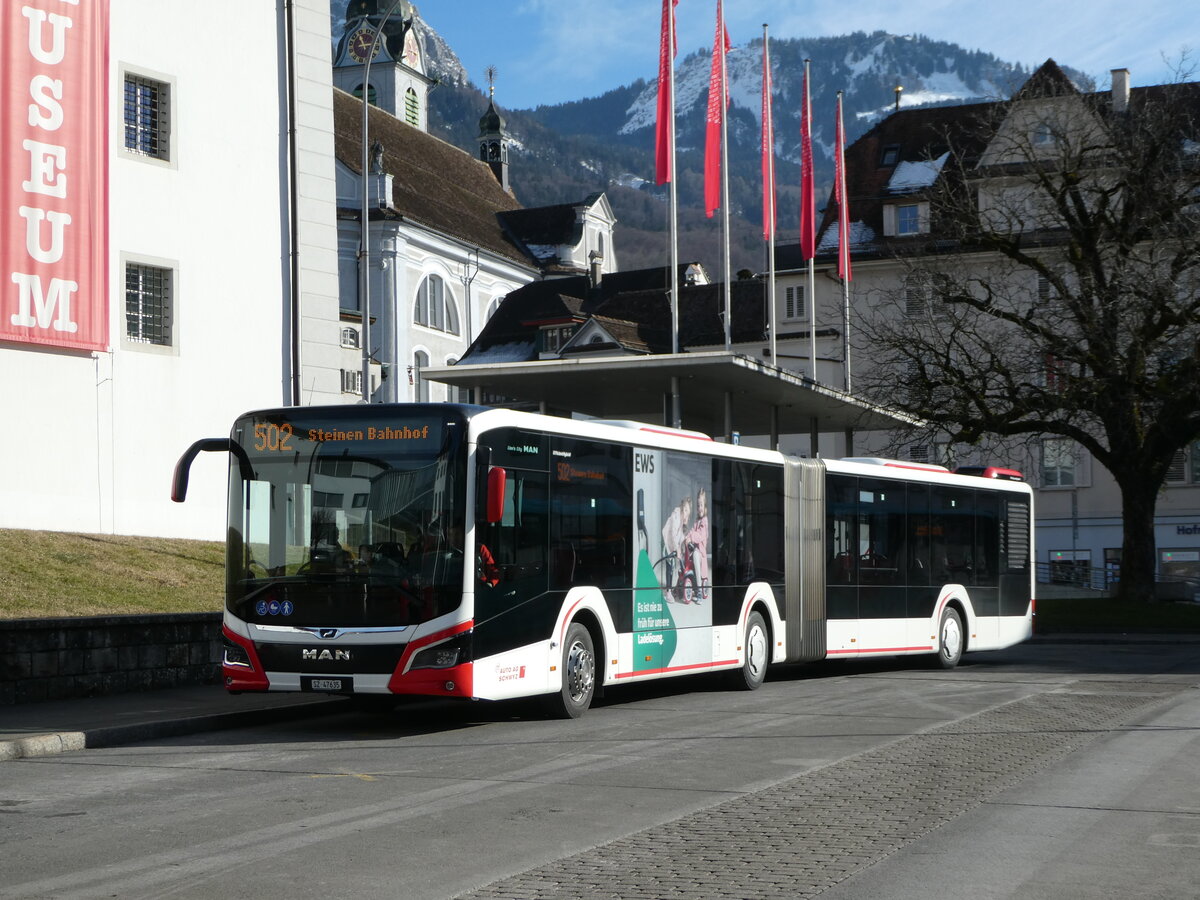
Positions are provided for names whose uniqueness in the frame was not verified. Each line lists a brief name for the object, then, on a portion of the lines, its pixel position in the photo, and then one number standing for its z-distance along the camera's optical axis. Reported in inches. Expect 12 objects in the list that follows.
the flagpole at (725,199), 1141.1
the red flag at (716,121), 1132.5
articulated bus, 543.2
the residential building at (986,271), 2133.4
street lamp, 1194.0
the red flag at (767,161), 1247.5
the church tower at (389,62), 4252.0
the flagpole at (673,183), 1083.9
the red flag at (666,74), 1098.1
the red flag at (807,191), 1341.0
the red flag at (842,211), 1435.8
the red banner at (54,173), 971.9
